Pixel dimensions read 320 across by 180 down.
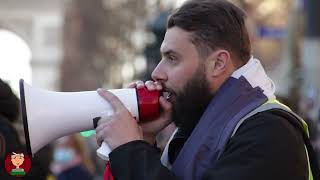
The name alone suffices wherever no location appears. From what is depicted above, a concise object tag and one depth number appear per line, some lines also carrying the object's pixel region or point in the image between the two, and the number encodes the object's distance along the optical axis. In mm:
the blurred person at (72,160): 13079
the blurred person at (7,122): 5817
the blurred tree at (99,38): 57238
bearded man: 4583
